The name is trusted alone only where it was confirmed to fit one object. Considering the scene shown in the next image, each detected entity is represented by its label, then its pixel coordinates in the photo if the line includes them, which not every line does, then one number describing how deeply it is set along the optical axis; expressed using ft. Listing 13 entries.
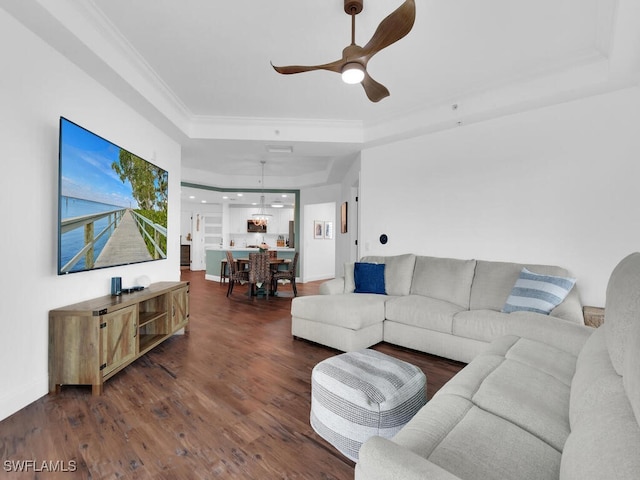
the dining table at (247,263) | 21.44
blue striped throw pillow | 9.19
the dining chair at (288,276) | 20.98
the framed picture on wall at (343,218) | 21.44
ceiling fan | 5.69
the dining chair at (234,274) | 20.47
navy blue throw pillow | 12.78
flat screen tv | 7.69
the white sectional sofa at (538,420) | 2.40
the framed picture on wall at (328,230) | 29.91
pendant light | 32.86
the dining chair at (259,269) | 19.33
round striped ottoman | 5.27
